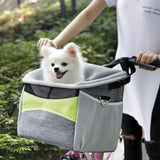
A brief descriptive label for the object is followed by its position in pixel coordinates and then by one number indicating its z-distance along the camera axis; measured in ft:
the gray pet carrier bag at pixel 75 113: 10.07
